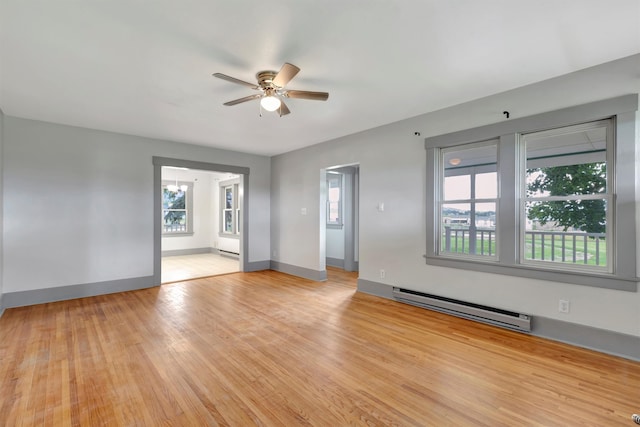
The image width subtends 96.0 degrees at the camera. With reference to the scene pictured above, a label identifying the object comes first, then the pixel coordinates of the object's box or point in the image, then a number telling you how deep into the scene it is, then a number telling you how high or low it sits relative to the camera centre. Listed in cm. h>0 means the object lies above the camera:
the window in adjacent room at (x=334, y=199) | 699 +30
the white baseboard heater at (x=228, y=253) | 814 -124
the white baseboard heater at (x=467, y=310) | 309 -118
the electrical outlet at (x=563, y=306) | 287 -94
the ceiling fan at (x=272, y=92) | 263 +116
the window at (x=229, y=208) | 830 +8
